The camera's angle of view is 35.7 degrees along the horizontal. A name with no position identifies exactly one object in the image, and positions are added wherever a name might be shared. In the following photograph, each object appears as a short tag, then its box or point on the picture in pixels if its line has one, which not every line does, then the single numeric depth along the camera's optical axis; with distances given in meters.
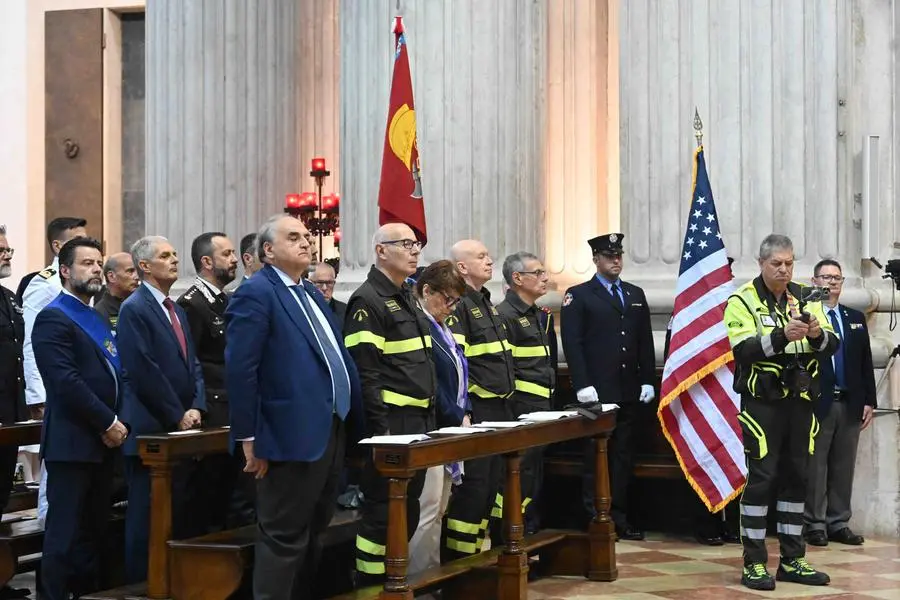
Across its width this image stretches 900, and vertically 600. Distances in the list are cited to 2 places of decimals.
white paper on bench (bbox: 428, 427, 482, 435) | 5.49
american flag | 7.43
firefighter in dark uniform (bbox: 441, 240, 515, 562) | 6.46
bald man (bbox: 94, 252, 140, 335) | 6.77
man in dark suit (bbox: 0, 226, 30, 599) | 7.00
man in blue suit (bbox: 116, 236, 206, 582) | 5.90
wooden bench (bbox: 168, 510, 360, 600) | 5.31
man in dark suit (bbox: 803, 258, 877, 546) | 7.89
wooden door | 12.82
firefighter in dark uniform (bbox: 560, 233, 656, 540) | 8.06
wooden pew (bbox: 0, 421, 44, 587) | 5.91
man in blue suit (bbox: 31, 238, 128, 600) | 5.77
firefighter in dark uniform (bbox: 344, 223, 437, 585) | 5.54
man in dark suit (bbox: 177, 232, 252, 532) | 6.38
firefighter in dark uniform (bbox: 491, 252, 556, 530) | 7.28
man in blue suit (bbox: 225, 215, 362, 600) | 4.98
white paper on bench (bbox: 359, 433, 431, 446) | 5.08
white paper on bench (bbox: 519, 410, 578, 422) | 6.30
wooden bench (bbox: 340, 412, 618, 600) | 5.14
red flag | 7.70
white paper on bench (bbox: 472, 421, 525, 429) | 5.86
